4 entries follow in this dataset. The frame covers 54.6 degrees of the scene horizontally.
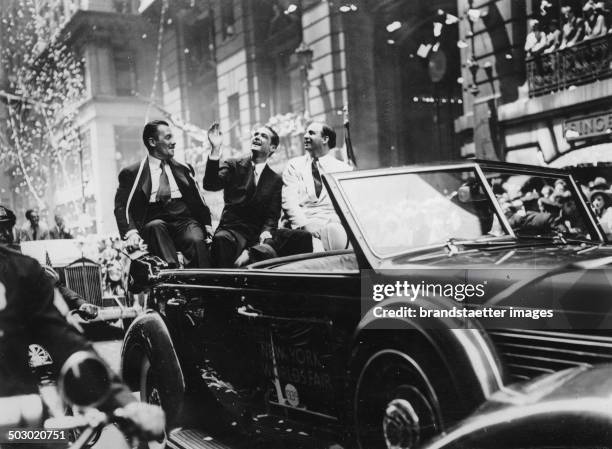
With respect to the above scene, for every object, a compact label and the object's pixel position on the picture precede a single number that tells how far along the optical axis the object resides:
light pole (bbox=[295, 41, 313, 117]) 3.39
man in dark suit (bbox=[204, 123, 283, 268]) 3.25
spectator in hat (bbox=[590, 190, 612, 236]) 3.81
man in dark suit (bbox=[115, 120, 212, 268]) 3.31
